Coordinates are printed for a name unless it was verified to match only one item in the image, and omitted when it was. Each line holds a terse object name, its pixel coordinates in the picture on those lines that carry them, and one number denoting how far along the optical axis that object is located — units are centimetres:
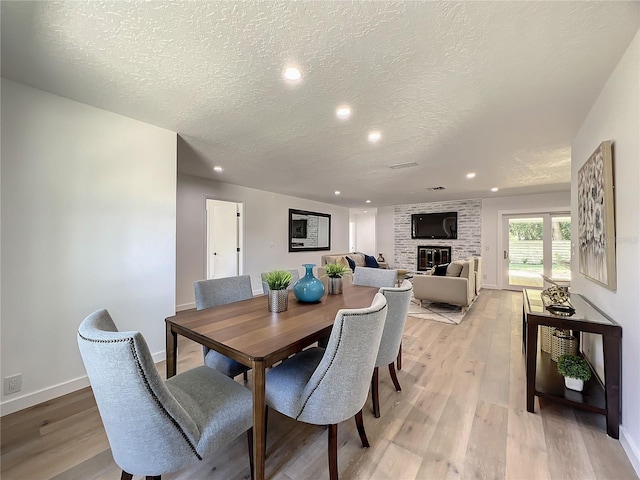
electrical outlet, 178
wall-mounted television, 703
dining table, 109
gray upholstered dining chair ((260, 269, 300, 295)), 251
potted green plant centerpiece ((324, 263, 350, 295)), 225
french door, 564
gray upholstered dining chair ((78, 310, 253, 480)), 84
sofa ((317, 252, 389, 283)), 606
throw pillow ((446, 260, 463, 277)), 443
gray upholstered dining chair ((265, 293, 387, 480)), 112
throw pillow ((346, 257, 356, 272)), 635
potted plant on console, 178
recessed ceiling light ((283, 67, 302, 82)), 161
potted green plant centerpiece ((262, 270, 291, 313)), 172
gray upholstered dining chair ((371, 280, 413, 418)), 169
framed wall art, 160
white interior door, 530
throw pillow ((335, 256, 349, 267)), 626
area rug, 394
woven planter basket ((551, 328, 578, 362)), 220
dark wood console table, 155
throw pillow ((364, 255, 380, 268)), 711
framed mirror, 661
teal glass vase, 192
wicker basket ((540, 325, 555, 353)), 247
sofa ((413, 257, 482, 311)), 414
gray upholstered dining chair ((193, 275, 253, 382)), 172
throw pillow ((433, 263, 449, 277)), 464
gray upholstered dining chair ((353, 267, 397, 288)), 265
